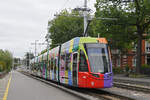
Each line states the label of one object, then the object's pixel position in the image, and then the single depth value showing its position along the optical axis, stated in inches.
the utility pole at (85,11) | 1130.5
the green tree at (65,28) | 1930.4
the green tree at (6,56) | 2951.3
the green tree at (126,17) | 1275.8
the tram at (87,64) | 555.8
